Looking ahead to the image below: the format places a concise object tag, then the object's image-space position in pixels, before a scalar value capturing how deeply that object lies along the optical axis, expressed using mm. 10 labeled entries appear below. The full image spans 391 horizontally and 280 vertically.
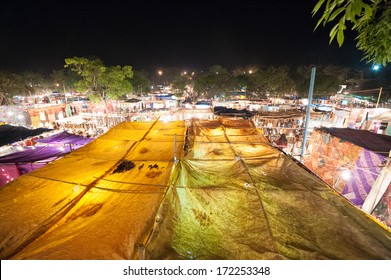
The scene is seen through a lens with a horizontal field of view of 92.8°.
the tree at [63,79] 53156
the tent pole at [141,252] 2168
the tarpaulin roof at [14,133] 10039
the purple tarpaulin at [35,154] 8391
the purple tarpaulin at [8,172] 8216
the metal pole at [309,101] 6437
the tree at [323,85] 36128
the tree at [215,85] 43906
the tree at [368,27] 1760
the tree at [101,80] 20703
